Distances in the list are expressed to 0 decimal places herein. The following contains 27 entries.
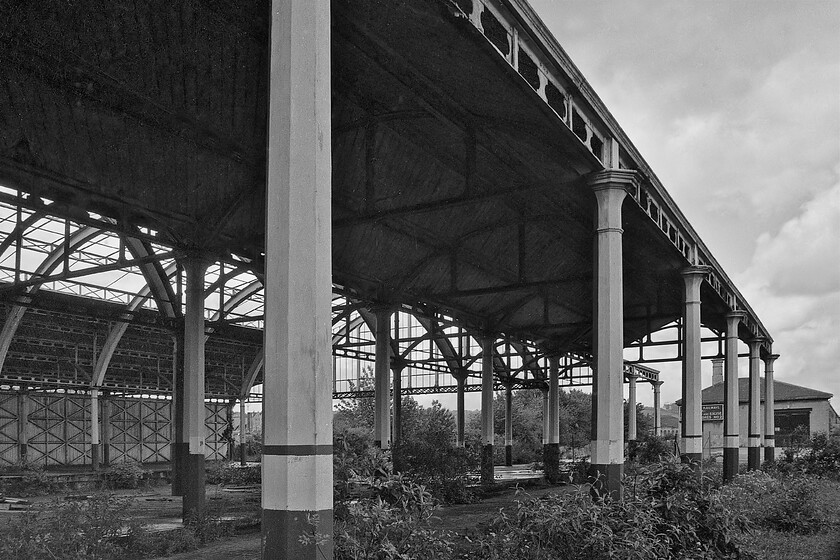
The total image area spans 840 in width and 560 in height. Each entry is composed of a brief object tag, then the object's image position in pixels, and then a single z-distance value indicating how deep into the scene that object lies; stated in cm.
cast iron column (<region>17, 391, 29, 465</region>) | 3494
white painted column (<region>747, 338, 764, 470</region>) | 3206
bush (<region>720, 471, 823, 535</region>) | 1619
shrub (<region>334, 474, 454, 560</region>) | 716
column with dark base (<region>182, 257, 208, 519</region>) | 1655
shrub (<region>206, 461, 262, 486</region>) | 3015
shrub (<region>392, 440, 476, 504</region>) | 2177
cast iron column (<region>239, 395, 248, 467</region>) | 3997
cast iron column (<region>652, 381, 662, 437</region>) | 5419
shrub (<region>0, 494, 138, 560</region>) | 977
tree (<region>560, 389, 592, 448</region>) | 6278
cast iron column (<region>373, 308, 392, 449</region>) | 2519
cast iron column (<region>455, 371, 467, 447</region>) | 3964
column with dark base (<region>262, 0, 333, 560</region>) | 632
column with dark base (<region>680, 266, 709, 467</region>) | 1908
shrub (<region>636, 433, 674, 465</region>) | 4008
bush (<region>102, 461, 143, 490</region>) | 2922
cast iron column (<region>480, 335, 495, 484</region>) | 2997
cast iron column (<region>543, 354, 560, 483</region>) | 3512
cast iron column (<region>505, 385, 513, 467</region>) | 4350
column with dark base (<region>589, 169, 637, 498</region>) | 1316
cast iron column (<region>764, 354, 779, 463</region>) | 3812
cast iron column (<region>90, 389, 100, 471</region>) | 3372
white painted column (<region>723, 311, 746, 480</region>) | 2525
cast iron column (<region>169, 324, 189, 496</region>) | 1892
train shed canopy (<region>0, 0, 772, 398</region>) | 1084
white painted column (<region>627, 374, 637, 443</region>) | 4628
